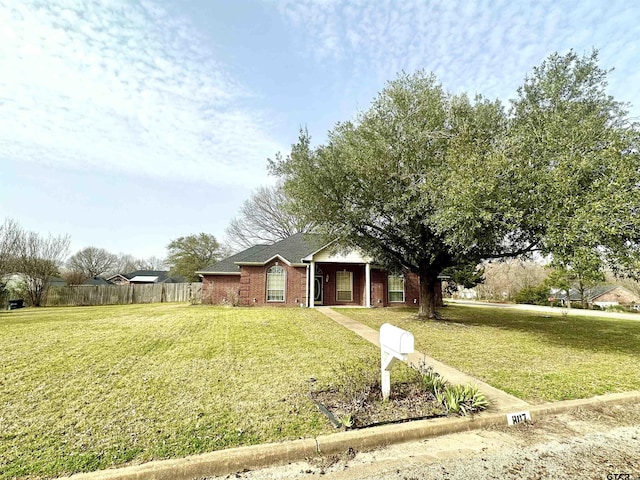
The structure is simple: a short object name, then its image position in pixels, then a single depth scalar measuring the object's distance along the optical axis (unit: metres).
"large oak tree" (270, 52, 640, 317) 7.07
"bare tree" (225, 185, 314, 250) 33.66
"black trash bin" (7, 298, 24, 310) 20.57
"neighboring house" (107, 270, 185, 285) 45.91
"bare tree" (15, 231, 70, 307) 23.11
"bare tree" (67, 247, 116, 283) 45.73
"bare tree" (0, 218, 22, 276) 20.22
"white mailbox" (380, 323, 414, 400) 3.64
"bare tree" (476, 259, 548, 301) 34.09
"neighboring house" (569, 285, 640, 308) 37.12
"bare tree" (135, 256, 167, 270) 63.78
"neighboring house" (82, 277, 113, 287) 37.51
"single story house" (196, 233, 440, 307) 19.16
